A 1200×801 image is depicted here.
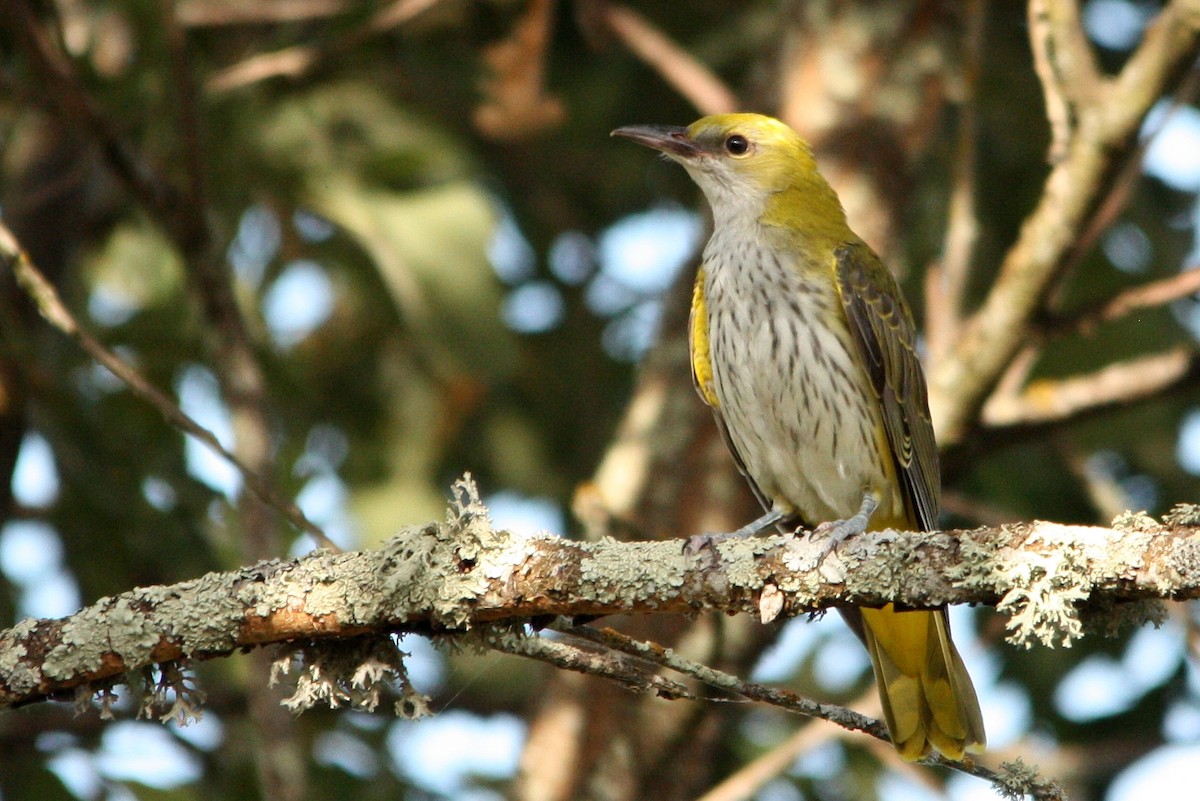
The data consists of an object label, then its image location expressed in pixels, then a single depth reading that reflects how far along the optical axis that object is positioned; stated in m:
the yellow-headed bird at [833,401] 8.01
